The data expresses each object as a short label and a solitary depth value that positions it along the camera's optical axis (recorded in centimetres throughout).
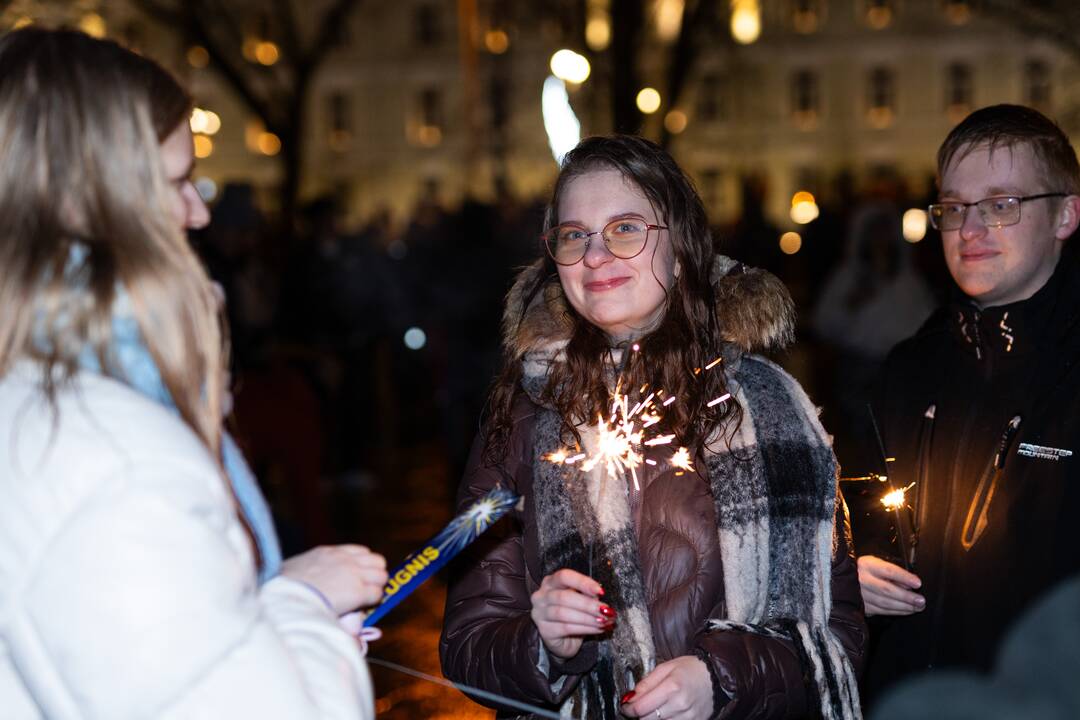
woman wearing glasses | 265
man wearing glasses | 311
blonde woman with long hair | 169
